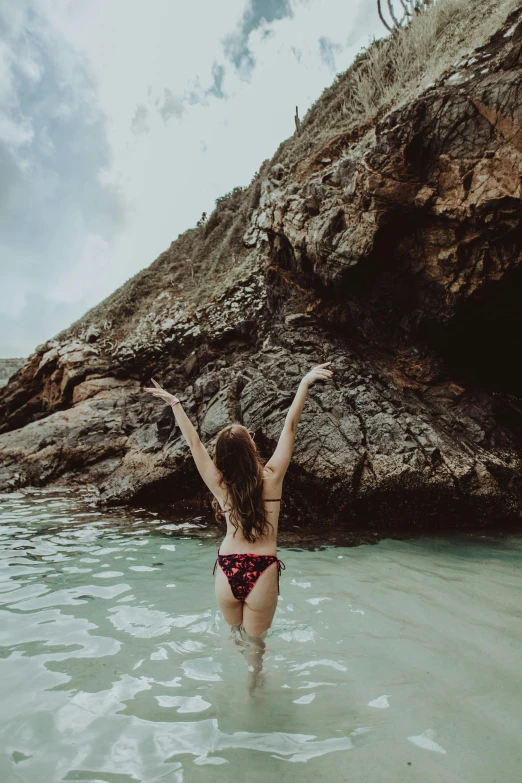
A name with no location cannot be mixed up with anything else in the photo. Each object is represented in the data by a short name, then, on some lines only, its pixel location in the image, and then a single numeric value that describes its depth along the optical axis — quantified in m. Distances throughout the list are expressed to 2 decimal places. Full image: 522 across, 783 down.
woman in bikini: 3.11
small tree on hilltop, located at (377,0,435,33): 13.17
